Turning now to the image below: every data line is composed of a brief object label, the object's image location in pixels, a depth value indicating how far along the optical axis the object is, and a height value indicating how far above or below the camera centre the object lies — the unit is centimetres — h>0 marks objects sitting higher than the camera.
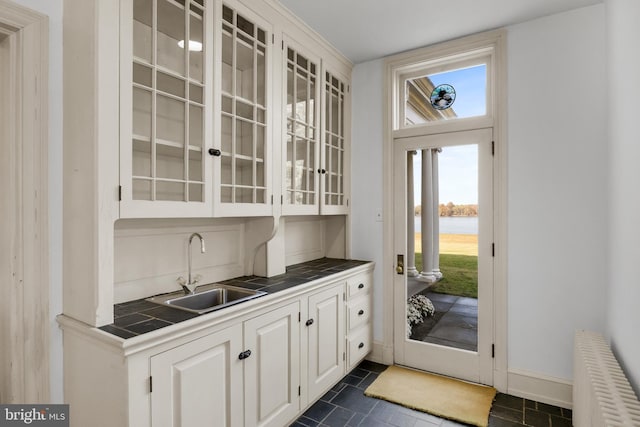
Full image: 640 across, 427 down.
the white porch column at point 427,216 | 302 -2
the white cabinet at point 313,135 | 254 +66
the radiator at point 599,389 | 124 -74
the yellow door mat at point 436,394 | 234 -136
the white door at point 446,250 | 278 -32
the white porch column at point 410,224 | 311 -9
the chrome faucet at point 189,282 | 203 -40
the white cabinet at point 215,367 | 136 -74
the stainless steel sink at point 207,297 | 194 -49
